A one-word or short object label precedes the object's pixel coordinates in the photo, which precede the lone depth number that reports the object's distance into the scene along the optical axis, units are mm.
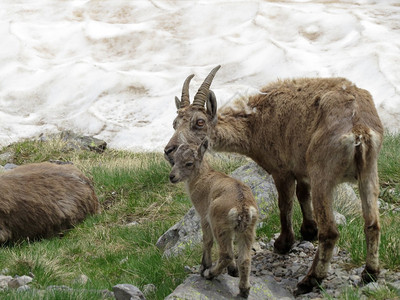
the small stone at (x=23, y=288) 11603
